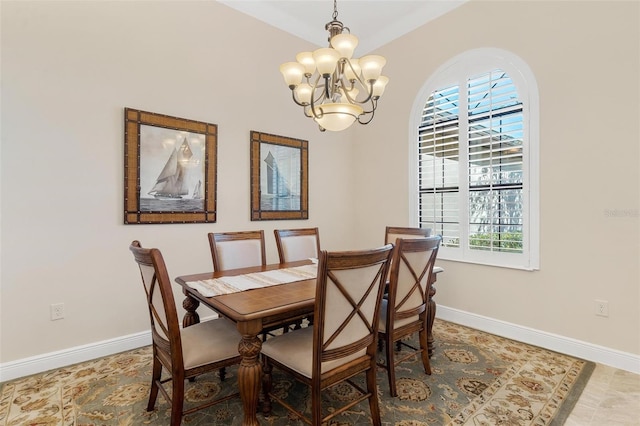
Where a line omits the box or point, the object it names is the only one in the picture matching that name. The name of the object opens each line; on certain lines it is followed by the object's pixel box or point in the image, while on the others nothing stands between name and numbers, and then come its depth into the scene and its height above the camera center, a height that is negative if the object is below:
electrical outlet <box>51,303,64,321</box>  2.41 -0.76
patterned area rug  1.80 -1.18
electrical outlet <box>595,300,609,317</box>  2.47 -0.76
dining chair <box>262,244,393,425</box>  1.44 -0.60
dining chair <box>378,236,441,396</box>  1.94 -0.55
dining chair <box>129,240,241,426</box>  1.52 -0.71
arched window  2.86 +0.57
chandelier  2.08 +0.94
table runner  1.90 -0.45
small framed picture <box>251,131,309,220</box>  3.54 +0.44
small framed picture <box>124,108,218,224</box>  2.72 +0.42
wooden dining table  1.52 -0.50
